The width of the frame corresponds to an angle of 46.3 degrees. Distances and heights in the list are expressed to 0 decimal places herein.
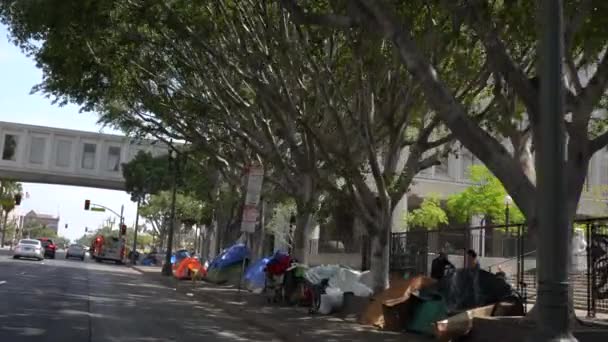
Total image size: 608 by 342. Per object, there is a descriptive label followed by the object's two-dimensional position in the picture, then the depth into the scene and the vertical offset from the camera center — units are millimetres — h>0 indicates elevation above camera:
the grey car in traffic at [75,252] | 60844 -351
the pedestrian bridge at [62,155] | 61062 +8057
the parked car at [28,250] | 46125 -270
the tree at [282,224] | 39084 +1865
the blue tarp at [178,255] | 46184 -187
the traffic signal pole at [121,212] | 69350 +3868
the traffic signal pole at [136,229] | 57622 +1575
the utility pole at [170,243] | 37969 +506
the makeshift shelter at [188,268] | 34259 -714
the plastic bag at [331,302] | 17750 -1037
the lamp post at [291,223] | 39344 +1945
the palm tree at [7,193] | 80312 +5931
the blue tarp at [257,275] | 25344 -684
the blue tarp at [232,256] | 30047 -44
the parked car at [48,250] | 58866 -284
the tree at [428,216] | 39156 +2655
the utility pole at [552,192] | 7285 +822
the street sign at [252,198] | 20250 +1650
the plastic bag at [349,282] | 18141 -564
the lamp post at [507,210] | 28030 +2683
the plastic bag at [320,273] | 18797 -367
